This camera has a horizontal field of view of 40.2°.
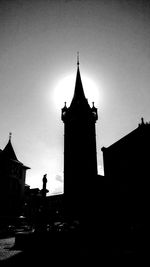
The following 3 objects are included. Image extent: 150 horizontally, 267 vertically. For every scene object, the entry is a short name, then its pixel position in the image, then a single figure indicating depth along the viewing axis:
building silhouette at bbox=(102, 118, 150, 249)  21.34
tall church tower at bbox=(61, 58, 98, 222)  35.07
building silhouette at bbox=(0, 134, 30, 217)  34.09
